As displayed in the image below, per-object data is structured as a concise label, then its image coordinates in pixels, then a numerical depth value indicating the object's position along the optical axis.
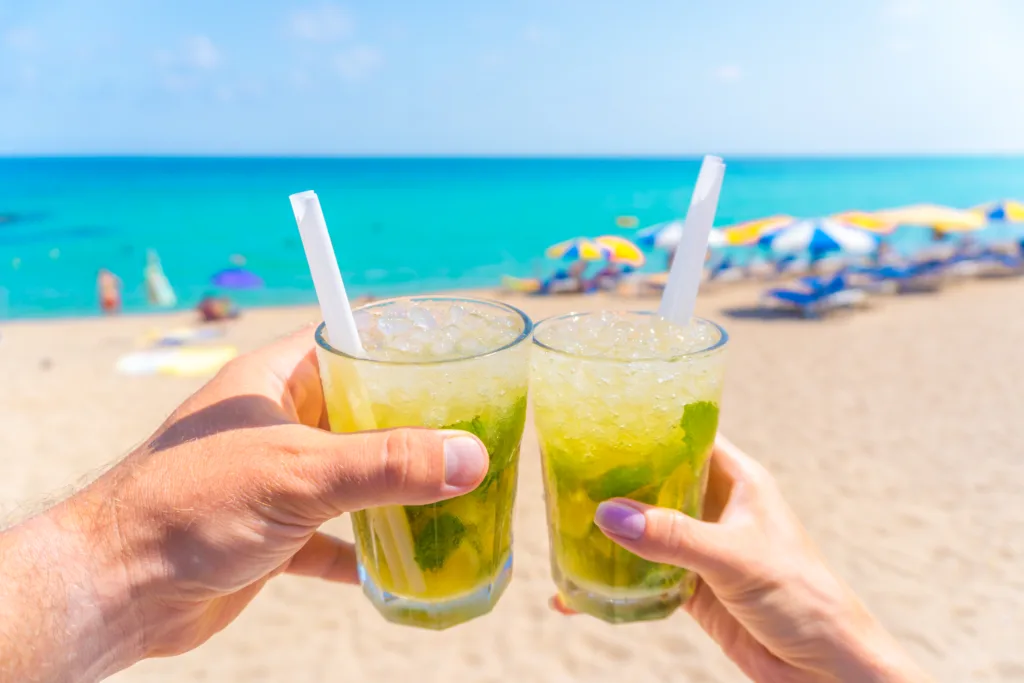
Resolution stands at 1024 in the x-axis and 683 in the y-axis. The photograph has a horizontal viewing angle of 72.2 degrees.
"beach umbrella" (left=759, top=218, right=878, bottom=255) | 14.84
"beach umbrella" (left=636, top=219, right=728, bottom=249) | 16.59
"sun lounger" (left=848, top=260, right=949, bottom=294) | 16.55
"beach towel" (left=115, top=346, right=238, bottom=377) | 9.74
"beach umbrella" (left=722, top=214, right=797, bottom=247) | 16.44
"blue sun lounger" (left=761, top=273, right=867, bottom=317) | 13.84
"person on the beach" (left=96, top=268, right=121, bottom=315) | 16.69
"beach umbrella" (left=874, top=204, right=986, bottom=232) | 17.12
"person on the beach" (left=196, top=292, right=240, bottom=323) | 14.42
